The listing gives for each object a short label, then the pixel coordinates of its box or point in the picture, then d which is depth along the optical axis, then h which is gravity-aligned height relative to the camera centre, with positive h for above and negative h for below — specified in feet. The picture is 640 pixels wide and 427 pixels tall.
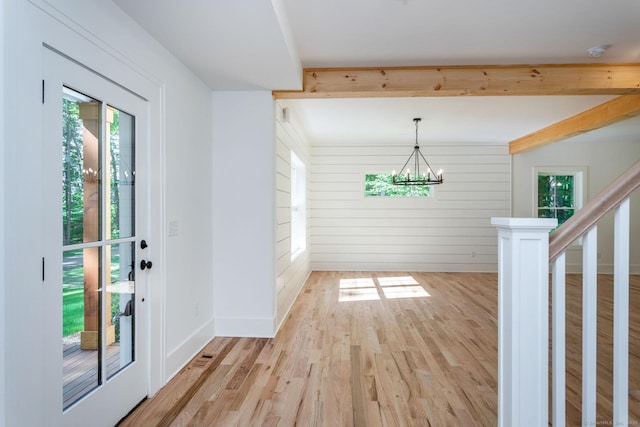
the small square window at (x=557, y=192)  23.34 +1.22
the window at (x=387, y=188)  24.04 +1.48
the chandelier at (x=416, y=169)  23.61 +2.68
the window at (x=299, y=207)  19.92 +0.20
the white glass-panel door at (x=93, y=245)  5.35 -0.60
